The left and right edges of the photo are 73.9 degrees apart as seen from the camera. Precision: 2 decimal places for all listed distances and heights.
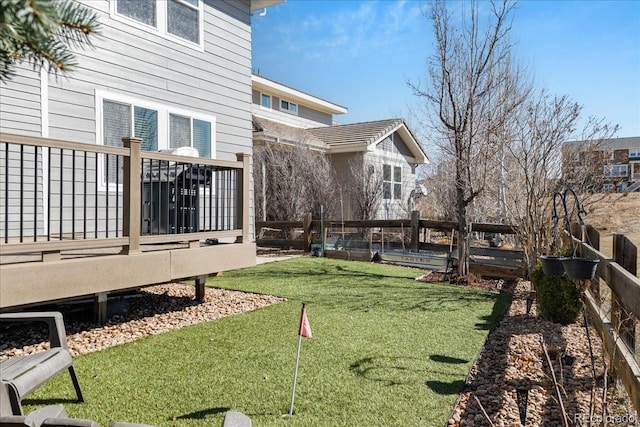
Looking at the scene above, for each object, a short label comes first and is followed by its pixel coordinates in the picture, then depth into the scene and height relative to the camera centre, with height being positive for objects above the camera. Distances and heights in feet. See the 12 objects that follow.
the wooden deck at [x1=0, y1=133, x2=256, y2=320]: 12.07 -0.91
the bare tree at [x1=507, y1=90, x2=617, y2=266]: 22.76 +3.02
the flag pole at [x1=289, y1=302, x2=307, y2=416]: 9.67 -4.34
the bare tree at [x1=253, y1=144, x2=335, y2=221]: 45.68 +3.19
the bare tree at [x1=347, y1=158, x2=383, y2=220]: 49.78 +2.55
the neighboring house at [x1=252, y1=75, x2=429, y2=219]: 50.16 +8.84
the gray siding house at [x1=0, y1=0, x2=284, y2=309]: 13.43 +4.37
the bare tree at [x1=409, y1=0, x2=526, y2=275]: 27.45 +8.17
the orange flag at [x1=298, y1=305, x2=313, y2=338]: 9.70 -2.66
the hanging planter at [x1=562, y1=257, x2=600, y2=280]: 10.86 -1.44
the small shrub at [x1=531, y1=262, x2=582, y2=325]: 17.76 -3.71
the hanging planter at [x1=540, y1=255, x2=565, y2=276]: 12.23 -1.56
